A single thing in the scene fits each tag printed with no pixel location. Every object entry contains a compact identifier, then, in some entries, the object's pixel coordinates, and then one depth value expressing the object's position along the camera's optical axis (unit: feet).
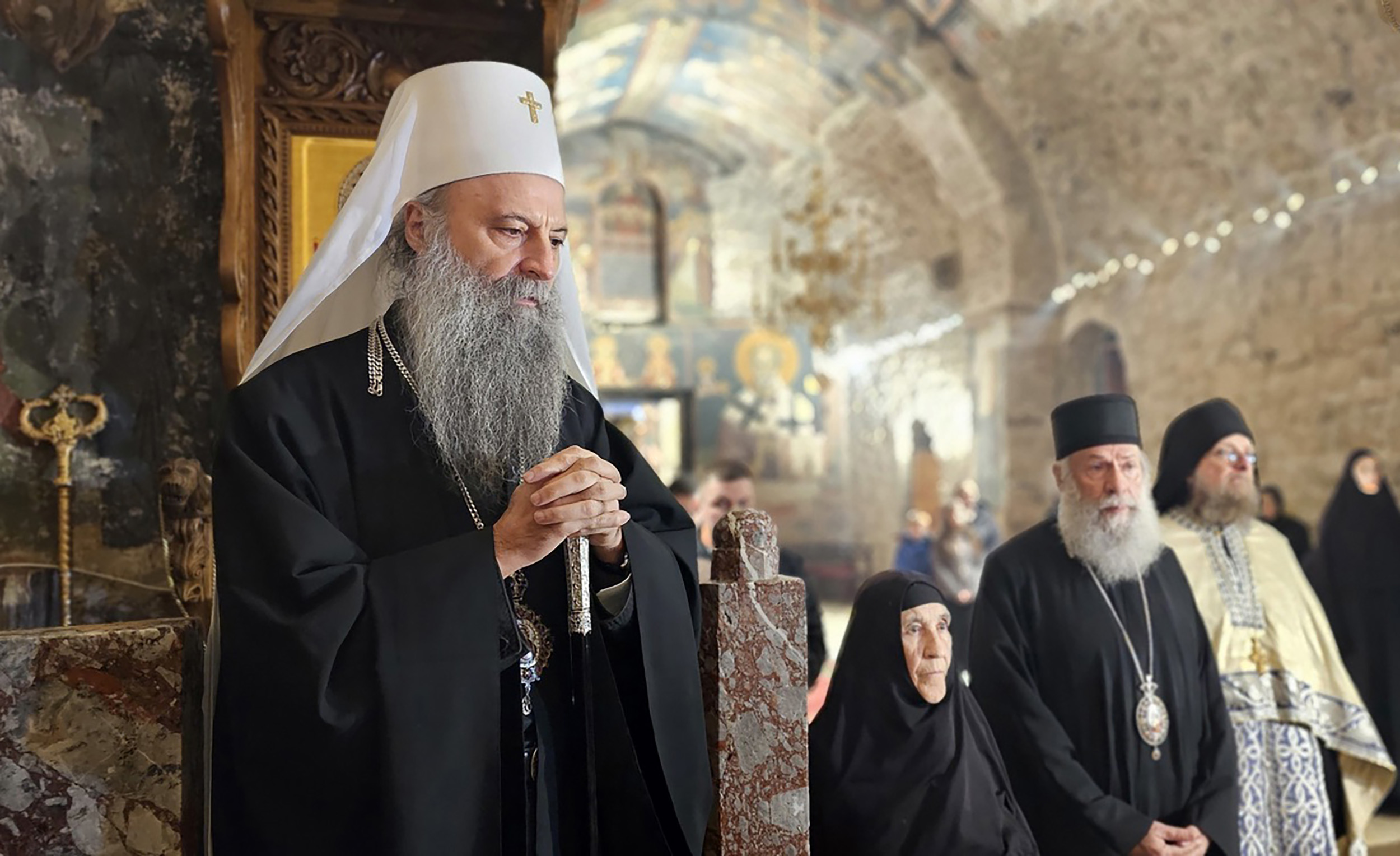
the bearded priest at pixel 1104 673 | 9.86
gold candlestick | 9.38
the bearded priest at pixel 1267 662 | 11.43
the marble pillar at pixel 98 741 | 5.82
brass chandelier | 39.22
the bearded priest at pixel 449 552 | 5.57
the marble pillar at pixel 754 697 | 6.63
